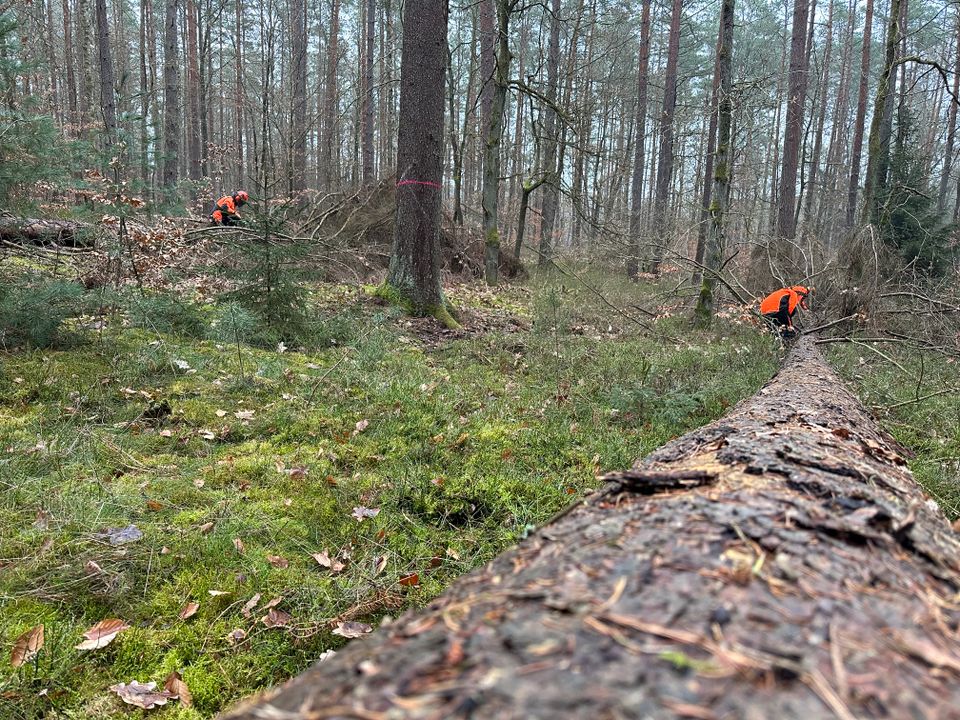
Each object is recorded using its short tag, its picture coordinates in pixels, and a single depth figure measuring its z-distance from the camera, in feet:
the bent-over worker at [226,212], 27.32
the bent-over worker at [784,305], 21.83
